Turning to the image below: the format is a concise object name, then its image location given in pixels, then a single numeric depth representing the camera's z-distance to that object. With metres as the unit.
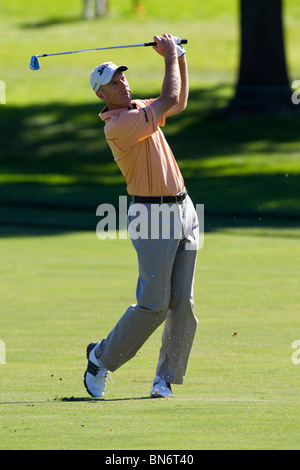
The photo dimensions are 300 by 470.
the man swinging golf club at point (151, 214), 12.77
